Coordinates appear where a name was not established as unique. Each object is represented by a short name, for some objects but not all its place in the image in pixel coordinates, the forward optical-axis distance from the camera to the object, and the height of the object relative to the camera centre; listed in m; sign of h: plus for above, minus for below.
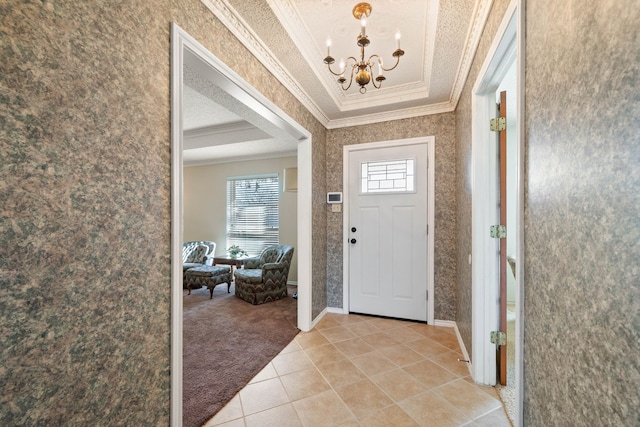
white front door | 3.15 -0.20
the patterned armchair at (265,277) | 3.89 -0.95
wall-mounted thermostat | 3.44 +0.24
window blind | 5.37 +0.07
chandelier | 1.51 +1.02
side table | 4.94 -0.88
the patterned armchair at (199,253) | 5.04 -0.75
